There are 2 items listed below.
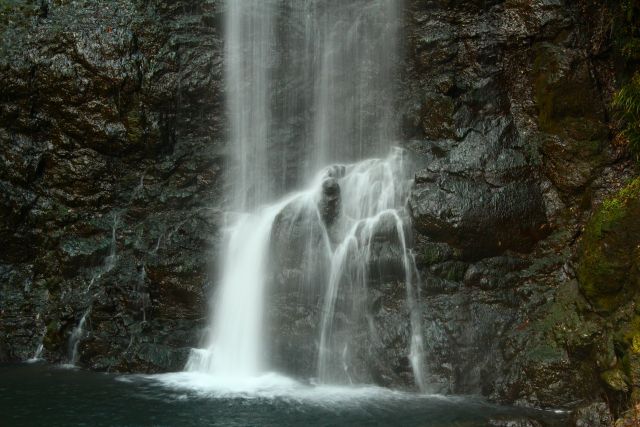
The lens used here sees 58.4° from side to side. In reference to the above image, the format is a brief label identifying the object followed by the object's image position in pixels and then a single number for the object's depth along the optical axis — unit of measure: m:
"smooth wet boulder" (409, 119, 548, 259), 11.02
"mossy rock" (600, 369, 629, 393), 8.20
